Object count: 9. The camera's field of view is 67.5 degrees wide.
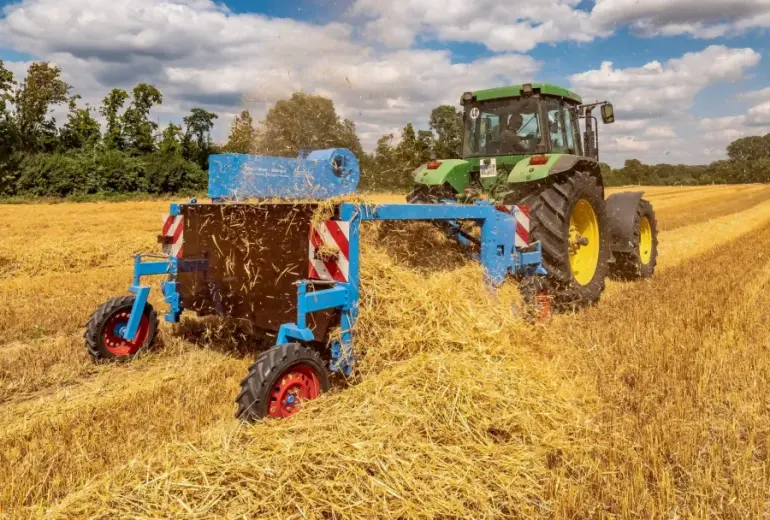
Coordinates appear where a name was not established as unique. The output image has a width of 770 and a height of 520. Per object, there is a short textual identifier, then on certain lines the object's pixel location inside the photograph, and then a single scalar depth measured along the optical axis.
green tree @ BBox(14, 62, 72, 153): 36.38
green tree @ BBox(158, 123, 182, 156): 37.31
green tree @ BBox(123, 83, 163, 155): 37.62
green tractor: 5.50
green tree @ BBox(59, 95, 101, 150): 36.84
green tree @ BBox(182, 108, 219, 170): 38.56
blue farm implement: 3.28
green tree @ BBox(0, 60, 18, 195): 28.02
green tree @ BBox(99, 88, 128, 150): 37.22
